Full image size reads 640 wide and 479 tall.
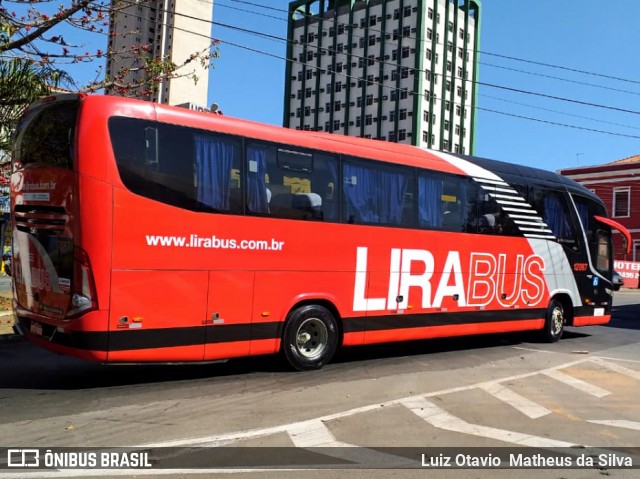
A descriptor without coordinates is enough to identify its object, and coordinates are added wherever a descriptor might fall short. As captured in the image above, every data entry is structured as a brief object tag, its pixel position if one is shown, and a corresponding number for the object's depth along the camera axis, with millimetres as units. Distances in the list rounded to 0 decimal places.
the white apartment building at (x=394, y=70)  83875
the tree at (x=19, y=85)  11117
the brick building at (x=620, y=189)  45125
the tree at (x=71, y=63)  10070
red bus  6352
